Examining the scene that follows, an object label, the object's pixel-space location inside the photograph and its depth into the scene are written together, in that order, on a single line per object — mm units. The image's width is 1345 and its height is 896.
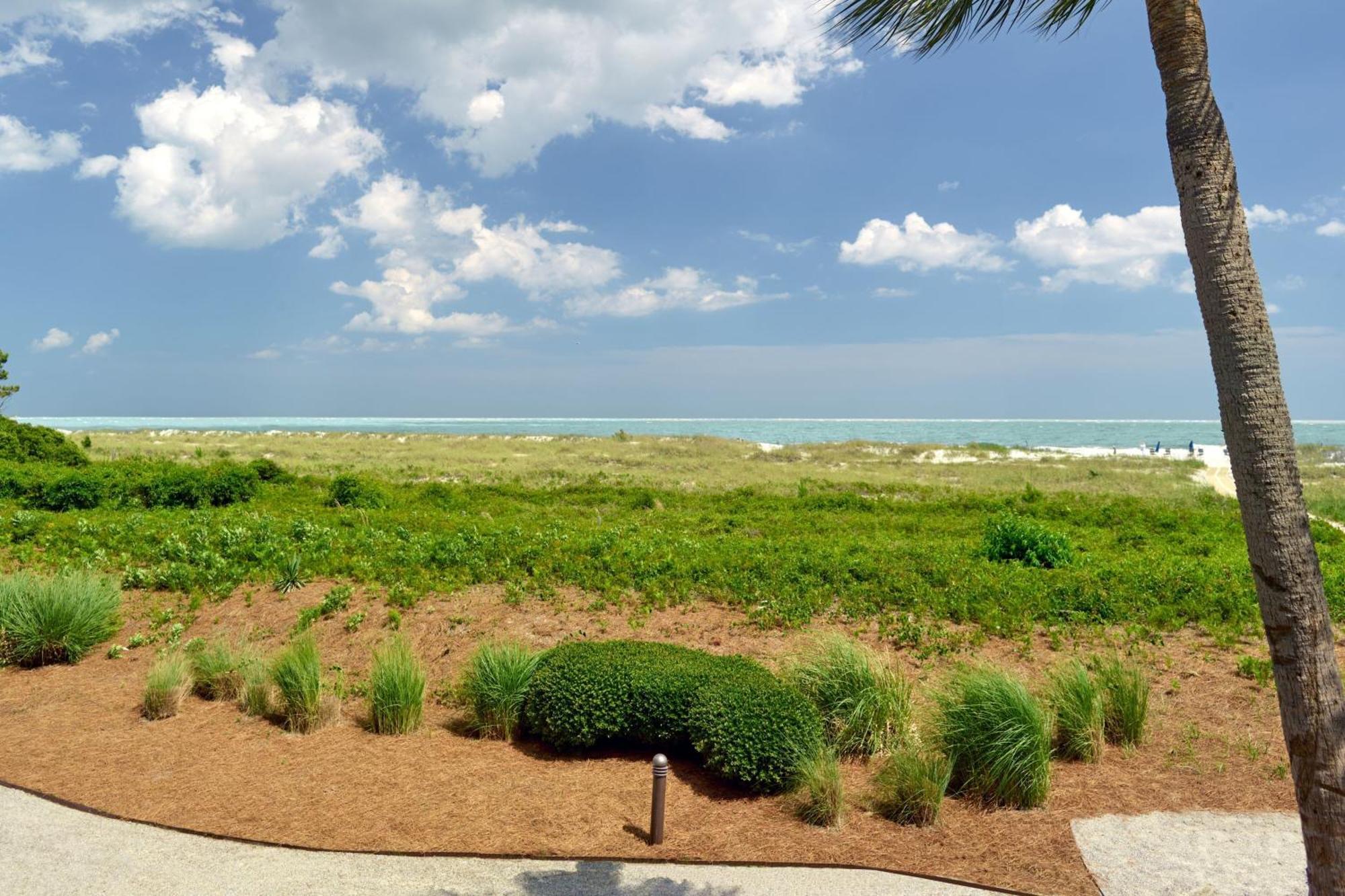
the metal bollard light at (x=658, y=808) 5402
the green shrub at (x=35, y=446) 22078
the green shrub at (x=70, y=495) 16281
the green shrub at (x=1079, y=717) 6707
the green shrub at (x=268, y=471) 20750
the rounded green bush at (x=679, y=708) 6180
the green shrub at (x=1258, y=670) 7965
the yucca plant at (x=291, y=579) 10742
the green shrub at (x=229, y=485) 17438
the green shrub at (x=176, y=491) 16891
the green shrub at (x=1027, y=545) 12164
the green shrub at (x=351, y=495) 17547
